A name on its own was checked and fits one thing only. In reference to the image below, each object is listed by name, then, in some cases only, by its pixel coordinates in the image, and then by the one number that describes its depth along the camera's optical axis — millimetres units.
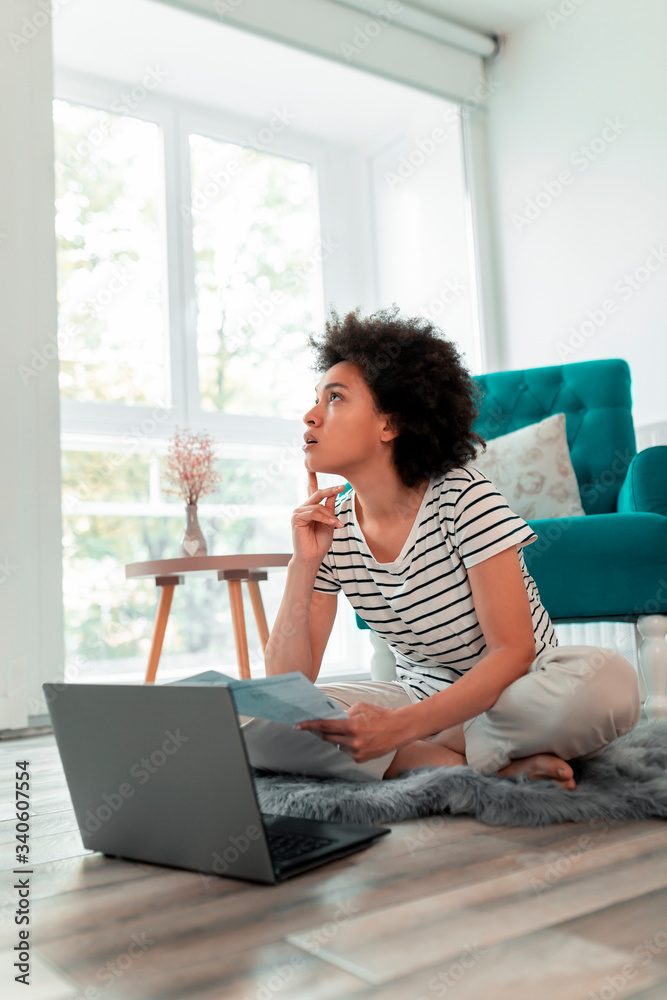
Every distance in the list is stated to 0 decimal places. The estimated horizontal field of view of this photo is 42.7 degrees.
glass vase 2697
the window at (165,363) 3279
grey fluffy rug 1061
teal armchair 1866
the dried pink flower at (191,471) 2766
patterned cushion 2289
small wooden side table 2424
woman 1177
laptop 828
